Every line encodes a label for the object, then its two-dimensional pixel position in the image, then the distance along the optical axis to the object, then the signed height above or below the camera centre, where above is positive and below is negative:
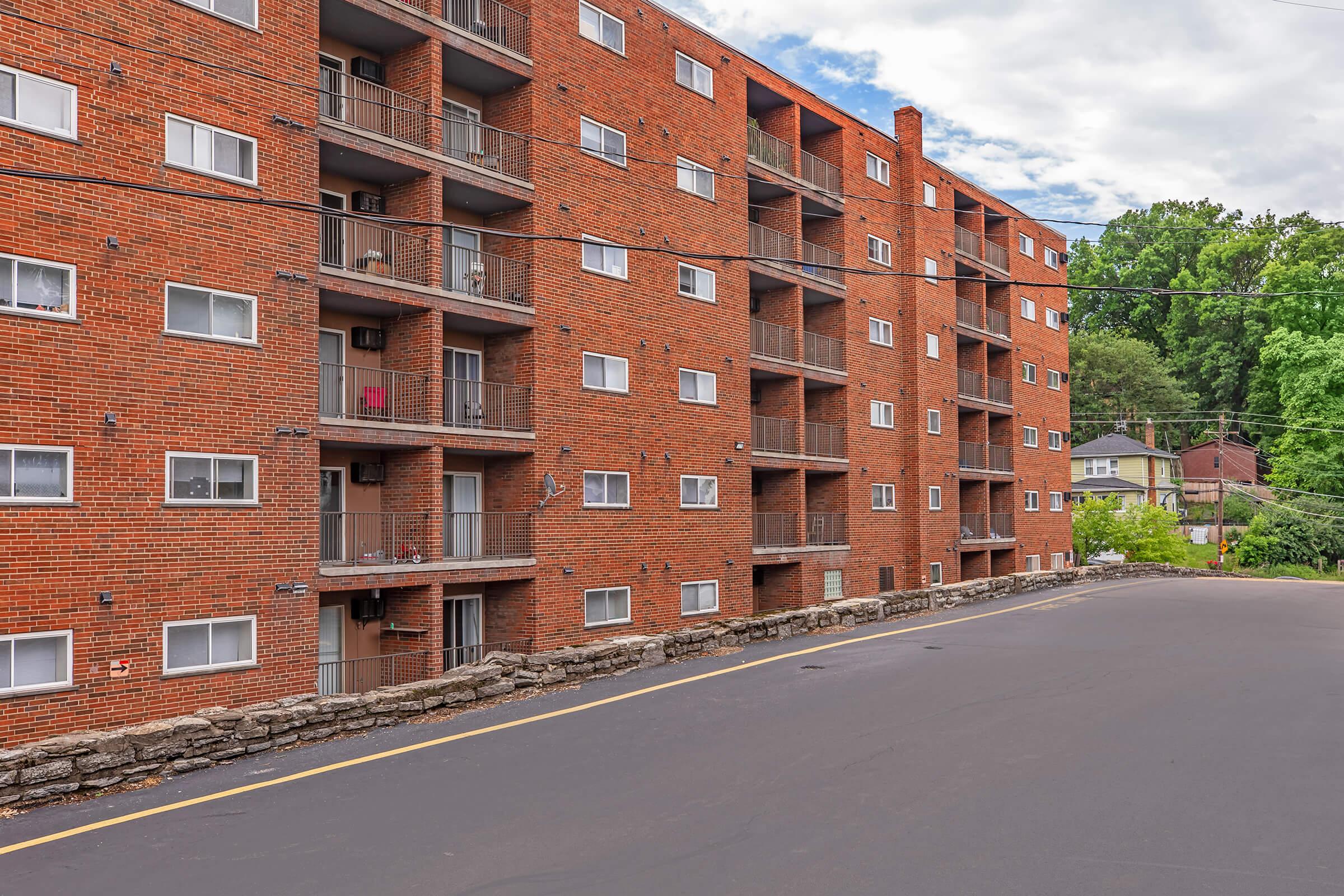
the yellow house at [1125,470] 73.81 +1.28
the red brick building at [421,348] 14.20 +2.87
